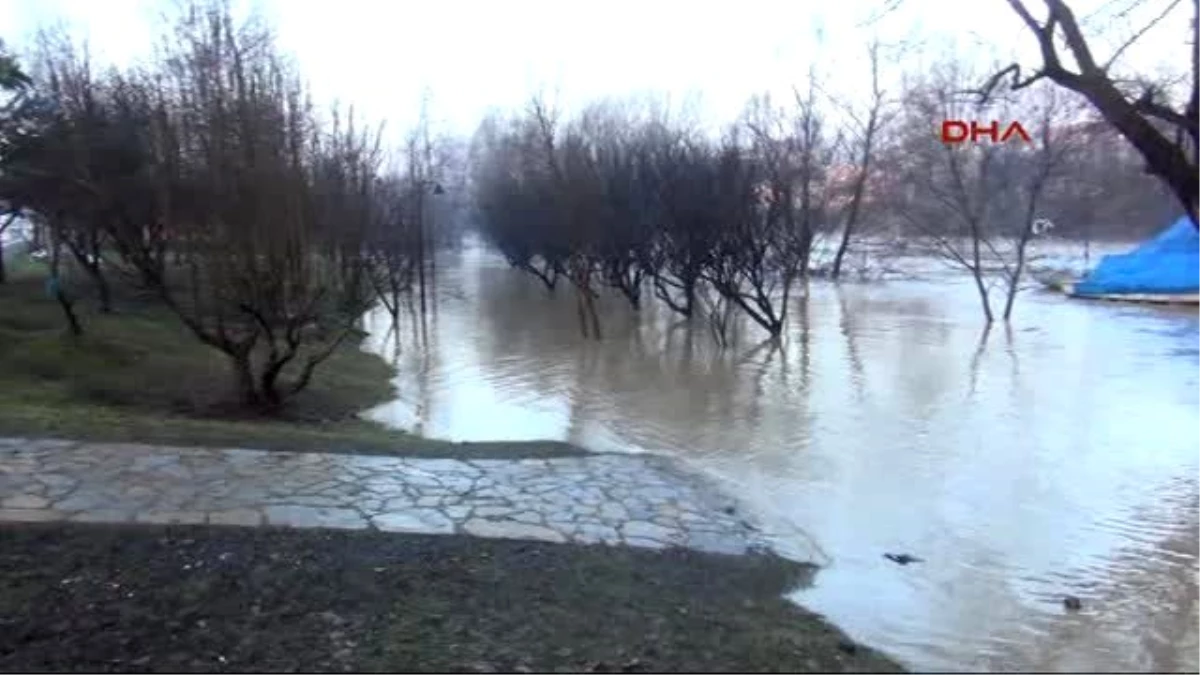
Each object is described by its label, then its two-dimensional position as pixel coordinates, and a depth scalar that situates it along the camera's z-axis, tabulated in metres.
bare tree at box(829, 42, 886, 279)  46.03
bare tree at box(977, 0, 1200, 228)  7.32
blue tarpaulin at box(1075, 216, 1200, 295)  30.91
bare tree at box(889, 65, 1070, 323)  26.31
